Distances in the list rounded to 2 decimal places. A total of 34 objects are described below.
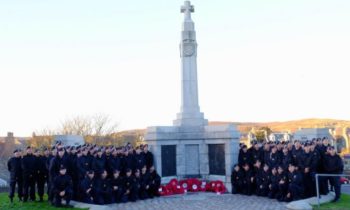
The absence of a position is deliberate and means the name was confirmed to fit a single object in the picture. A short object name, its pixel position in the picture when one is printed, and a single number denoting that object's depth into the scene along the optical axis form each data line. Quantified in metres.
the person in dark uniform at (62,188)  12.43
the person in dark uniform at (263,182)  13.97
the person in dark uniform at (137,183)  14.06
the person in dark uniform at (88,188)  12.80
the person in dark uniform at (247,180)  14.72
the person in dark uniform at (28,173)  13.76
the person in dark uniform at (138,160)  14.65
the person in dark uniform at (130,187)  13.89
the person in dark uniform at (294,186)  12.49
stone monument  15.94
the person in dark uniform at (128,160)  14.38
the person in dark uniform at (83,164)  13.24
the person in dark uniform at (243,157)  15.09
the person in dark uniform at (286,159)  13.17
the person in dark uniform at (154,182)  14.67
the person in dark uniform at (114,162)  13.92
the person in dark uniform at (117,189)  13.55
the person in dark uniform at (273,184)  13.41
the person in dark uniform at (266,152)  14.30
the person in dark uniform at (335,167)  12.60
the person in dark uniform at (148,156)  15.38
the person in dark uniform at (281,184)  13.01
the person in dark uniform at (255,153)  14.69
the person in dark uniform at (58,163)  12.88
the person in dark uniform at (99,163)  13.34
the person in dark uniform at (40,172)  14.05
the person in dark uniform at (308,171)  12.82
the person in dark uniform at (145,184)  14.33
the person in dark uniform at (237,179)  15.09
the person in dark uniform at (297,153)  13.11
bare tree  42.40
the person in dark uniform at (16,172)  13.88
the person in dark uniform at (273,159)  13.82
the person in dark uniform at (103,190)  13.00
